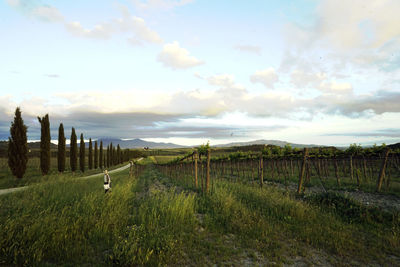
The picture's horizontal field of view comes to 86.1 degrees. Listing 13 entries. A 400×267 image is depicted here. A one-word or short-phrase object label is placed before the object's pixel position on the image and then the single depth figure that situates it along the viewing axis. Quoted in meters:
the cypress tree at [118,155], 65.56
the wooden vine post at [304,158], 11.43
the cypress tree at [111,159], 59.06
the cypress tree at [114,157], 62.30
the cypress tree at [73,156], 35.31
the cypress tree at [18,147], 24.73
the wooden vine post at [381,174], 12.64
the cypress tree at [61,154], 31.09
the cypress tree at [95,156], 46.53
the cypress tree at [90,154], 43.91
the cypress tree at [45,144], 27.62
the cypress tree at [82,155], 37.50
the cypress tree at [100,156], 48.99
